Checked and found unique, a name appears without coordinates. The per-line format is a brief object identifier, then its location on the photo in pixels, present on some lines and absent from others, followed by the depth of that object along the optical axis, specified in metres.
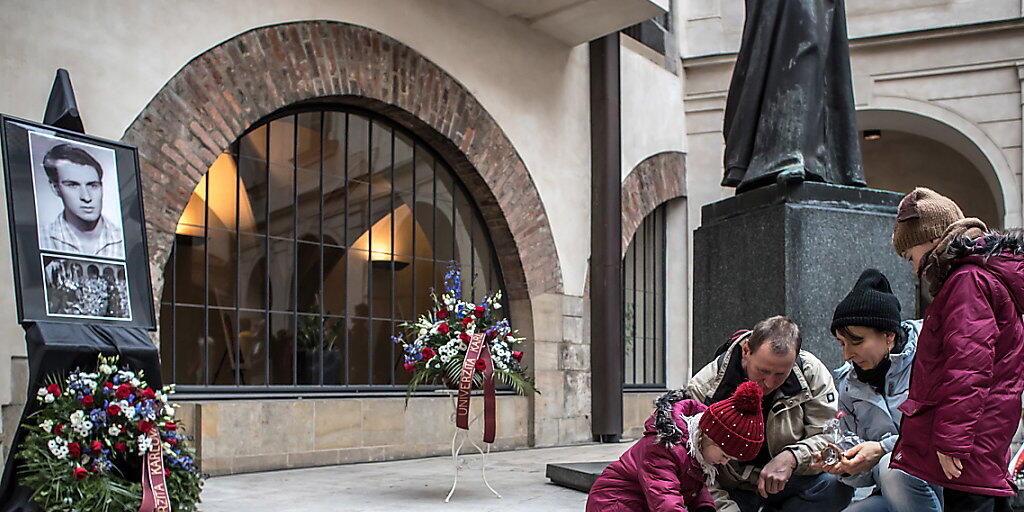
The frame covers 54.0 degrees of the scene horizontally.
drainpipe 12.02
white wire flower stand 7.13
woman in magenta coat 3.03
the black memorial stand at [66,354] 5.41
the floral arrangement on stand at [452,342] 7.27
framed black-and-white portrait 5.74
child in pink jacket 3.26
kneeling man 3.51
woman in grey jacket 3.59
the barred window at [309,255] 8.65
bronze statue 5.92
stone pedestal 5.46
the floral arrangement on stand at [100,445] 5.17
